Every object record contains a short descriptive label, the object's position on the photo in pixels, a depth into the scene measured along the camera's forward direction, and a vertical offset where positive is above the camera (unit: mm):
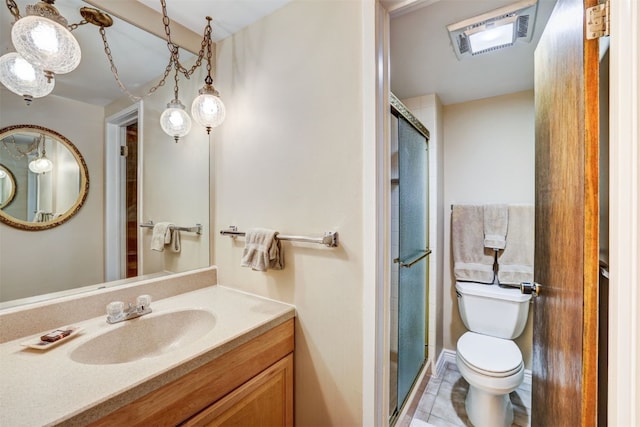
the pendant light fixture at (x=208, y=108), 1274 +521
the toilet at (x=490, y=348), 1508 -899
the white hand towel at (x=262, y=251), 1202 -179
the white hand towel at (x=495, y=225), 2020 -99
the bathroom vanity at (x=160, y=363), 644 -451
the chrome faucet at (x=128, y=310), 1056 -408
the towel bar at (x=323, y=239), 1080 -112
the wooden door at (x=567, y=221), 654 -27
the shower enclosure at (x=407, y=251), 1430 -248
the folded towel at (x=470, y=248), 2098 -290
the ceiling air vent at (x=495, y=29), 1200 +934
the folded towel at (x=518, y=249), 1951 -282
